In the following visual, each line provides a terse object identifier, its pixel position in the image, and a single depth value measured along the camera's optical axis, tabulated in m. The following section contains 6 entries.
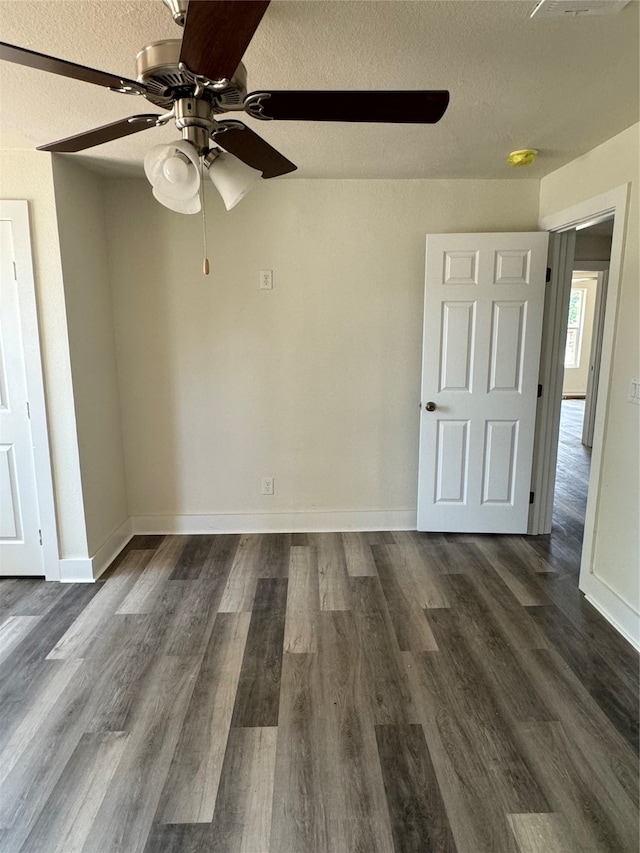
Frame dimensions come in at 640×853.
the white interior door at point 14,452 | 2.46
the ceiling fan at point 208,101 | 0.96
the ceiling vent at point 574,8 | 1.30
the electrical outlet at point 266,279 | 3.07
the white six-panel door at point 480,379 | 2.93
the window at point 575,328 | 9.23
